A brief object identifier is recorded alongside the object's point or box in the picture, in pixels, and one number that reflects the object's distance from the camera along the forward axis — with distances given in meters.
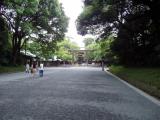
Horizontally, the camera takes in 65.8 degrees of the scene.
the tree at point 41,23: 15.78
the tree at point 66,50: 37.88
